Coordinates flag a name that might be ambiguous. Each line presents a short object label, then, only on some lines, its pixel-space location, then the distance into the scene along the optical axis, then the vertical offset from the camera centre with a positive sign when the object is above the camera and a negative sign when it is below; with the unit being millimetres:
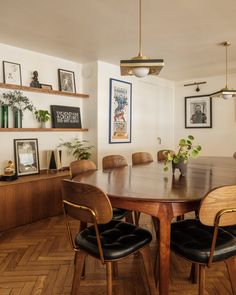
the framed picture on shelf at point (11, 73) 3324 +827
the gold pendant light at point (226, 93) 3277 +546
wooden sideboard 2901 -760
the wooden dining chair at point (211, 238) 1396 -643
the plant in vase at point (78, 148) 3982 -197
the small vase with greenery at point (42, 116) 3648 +281
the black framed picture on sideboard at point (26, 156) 3409 -275
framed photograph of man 5297 +507
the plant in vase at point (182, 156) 2143 -170
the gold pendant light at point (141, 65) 1881 +519
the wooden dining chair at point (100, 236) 1425 -639
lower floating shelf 3236 +90
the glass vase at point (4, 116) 3232 +250
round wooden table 1476 -346
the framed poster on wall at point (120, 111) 4359 +425
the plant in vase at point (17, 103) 3340 +439
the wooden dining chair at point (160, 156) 3571 -286
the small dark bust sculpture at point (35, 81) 3596 +765
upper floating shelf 3262 +641
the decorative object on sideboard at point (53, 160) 3682 -344
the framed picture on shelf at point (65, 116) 3883 +303
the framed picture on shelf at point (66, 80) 3977 +872
